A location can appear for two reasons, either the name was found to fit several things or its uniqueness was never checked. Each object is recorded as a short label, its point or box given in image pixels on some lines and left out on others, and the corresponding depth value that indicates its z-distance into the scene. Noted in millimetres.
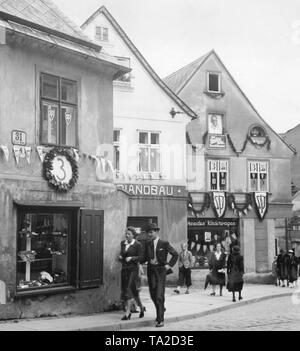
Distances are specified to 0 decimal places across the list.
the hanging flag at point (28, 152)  11898
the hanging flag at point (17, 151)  11659
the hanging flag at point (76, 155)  12898
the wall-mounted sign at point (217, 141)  27978
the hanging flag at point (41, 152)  12148
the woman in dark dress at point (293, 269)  22781
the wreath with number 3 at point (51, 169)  12258
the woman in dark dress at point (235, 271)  16406
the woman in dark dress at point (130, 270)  11781
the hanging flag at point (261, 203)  28453
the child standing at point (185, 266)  18891
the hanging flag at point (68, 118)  13078
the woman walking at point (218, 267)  17781
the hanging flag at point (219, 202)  27312
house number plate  11672
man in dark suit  11250
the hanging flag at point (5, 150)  11344
